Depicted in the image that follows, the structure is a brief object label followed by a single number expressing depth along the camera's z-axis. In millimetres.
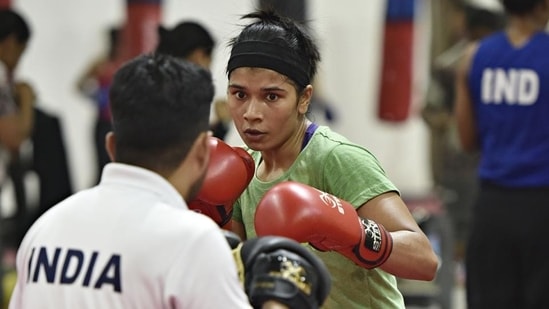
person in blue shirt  6386
